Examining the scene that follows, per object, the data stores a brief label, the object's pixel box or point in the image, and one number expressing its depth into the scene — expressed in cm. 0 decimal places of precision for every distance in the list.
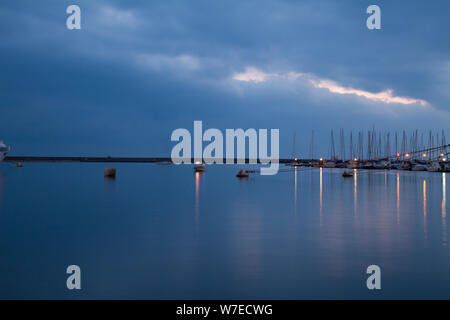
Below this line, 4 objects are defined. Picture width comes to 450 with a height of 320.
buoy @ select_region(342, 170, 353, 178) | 5869
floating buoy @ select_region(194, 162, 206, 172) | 9150
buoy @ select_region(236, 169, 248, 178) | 6266
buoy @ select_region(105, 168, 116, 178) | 5825
